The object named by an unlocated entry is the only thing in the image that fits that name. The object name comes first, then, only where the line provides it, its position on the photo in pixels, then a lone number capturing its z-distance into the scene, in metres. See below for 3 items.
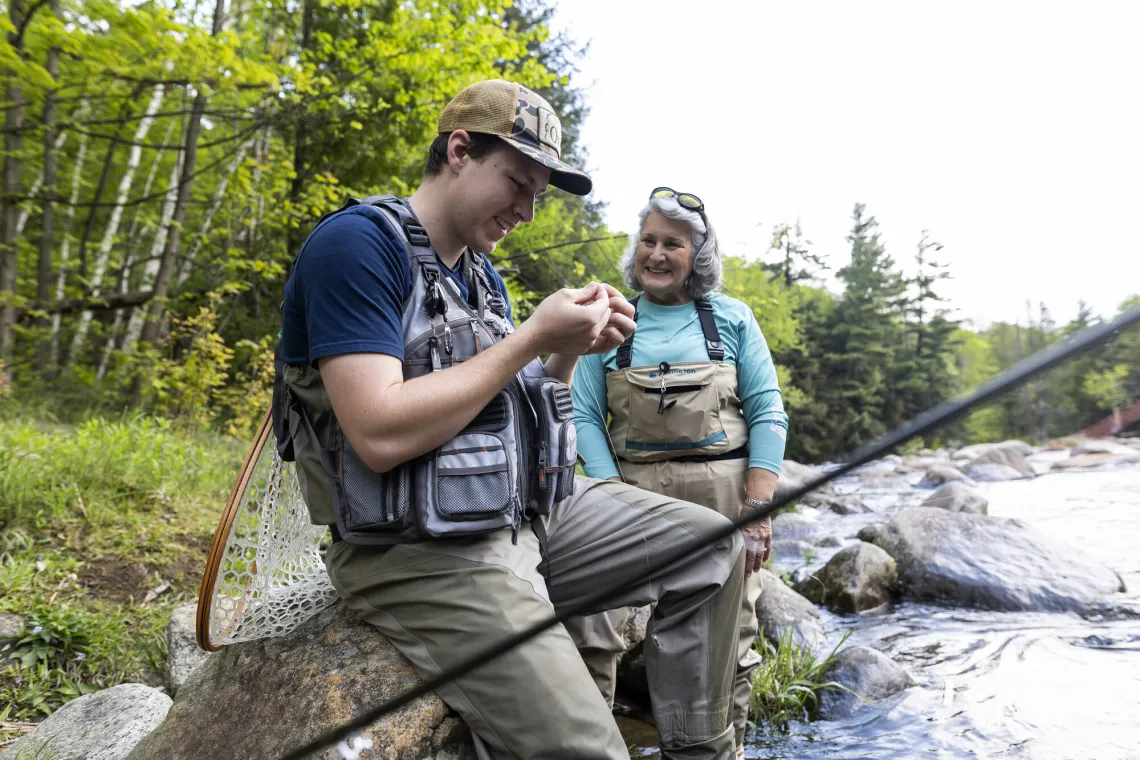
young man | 1.50
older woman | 2.88
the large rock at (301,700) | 1.65
